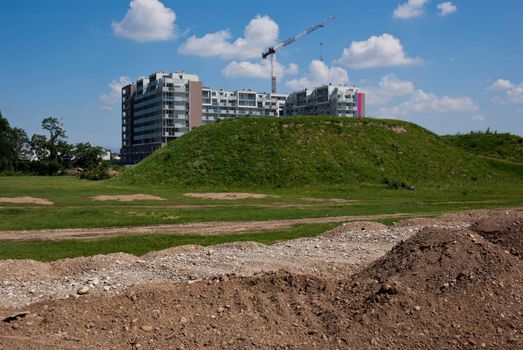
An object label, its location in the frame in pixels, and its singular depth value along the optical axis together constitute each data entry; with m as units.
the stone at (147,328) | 8.08
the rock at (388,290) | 8.75
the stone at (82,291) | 10.48
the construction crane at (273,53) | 157.25
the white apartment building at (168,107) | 125.56
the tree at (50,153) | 81.44
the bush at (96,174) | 65.25
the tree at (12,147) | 83.26
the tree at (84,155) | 83.62
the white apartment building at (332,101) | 145.50
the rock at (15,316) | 8.56
